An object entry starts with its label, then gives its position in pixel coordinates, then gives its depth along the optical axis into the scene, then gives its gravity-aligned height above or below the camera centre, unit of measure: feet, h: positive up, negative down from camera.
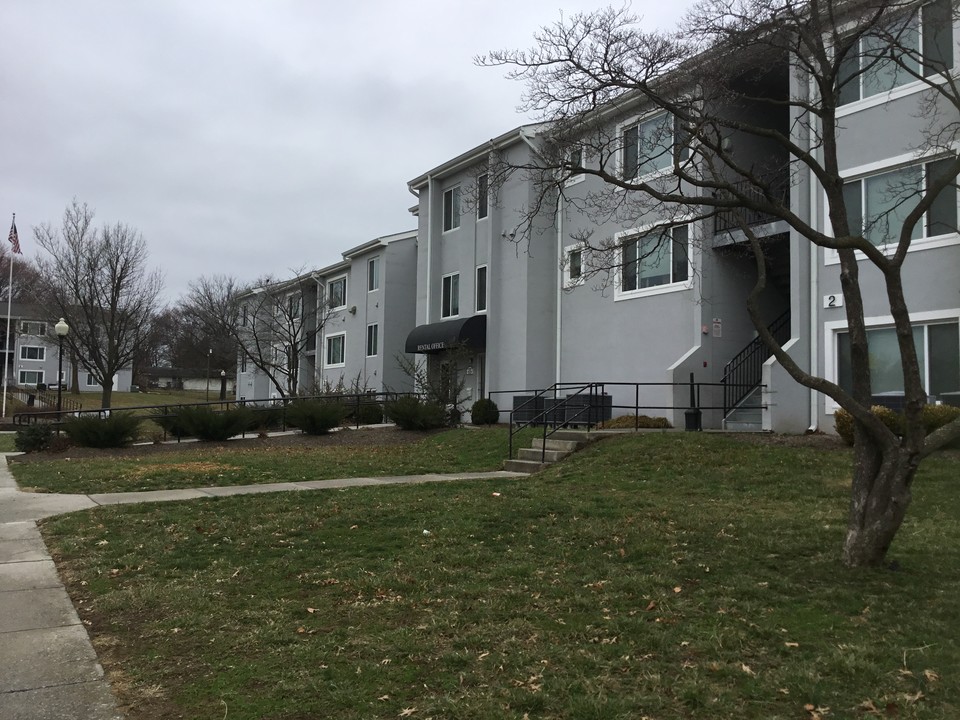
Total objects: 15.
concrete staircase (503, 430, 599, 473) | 44.81 -3.13
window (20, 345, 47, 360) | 224.12 +12.92
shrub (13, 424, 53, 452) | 56.44 -3.30
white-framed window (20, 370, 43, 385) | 225.97 +5.55
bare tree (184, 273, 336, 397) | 115.14 +13.15
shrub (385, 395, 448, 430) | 67.05 -1.39
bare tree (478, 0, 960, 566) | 19.10 +8.89
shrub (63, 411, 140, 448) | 57.88 -2.65
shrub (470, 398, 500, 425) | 72.79 -1.25
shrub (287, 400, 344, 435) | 67.56 -1.71
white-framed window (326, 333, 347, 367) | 119.65 +7.87
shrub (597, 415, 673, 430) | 57.82 -1.76
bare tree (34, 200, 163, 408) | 103.71 +14.50
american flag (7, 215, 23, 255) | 106.32 +22.39
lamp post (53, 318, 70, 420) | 81.46 +7.09
